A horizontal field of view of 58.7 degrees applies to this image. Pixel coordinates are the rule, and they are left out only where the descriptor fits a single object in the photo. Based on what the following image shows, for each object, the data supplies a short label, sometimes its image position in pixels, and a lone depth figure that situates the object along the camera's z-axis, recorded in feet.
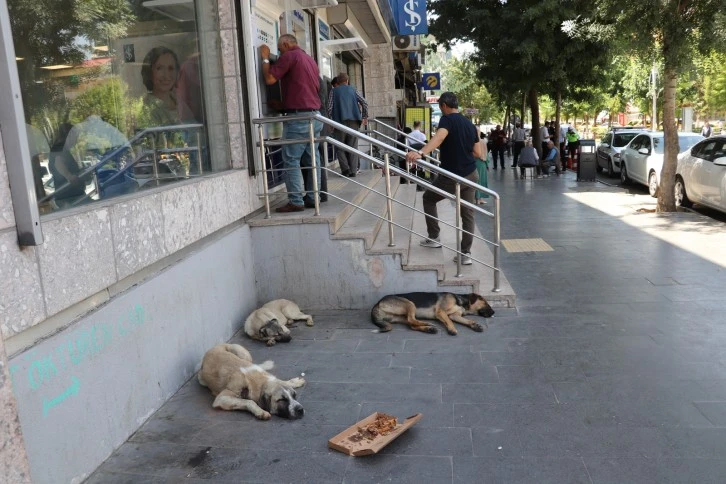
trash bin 62.69
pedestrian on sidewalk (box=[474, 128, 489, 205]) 44.24
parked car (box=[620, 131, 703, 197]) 50.49
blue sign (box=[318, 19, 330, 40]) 39.42
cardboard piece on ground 12.46
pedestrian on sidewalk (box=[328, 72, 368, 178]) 33.12
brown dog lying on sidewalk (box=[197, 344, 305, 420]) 14.29
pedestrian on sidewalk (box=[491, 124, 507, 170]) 85.81
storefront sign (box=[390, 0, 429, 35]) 54.65
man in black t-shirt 23.71
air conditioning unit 65.36
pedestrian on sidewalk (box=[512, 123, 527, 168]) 80.78
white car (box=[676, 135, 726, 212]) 37.73
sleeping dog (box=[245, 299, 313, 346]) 19.48
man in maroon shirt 23.32
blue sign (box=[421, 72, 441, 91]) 89.20
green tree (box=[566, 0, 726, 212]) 36.65
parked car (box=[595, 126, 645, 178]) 68.74
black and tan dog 20.43
